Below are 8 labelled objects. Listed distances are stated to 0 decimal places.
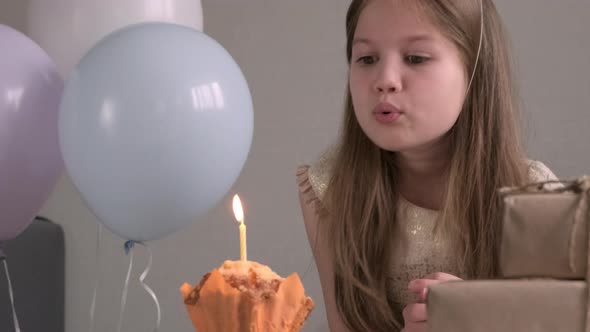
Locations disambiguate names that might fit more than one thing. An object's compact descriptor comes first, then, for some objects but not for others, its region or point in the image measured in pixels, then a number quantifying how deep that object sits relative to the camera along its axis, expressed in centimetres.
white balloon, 166
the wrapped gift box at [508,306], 86
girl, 144
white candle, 115
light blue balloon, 134
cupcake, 107
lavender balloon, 140
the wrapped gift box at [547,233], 86
